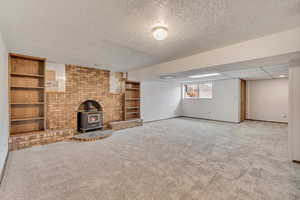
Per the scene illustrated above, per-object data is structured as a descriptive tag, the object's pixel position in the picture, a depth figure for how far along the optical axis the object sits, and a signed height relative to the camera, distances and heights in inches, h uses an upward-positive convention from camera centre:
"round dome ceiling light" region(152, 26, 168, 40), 90.6 +44.8
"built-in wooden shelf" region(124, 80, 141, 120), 271.1 -0.3
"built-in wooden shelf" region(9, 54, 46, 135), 156.3 +7.1
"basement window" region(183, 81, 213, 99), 342.5 +25.1
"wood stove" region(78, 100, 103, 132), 201.3 -26.0
